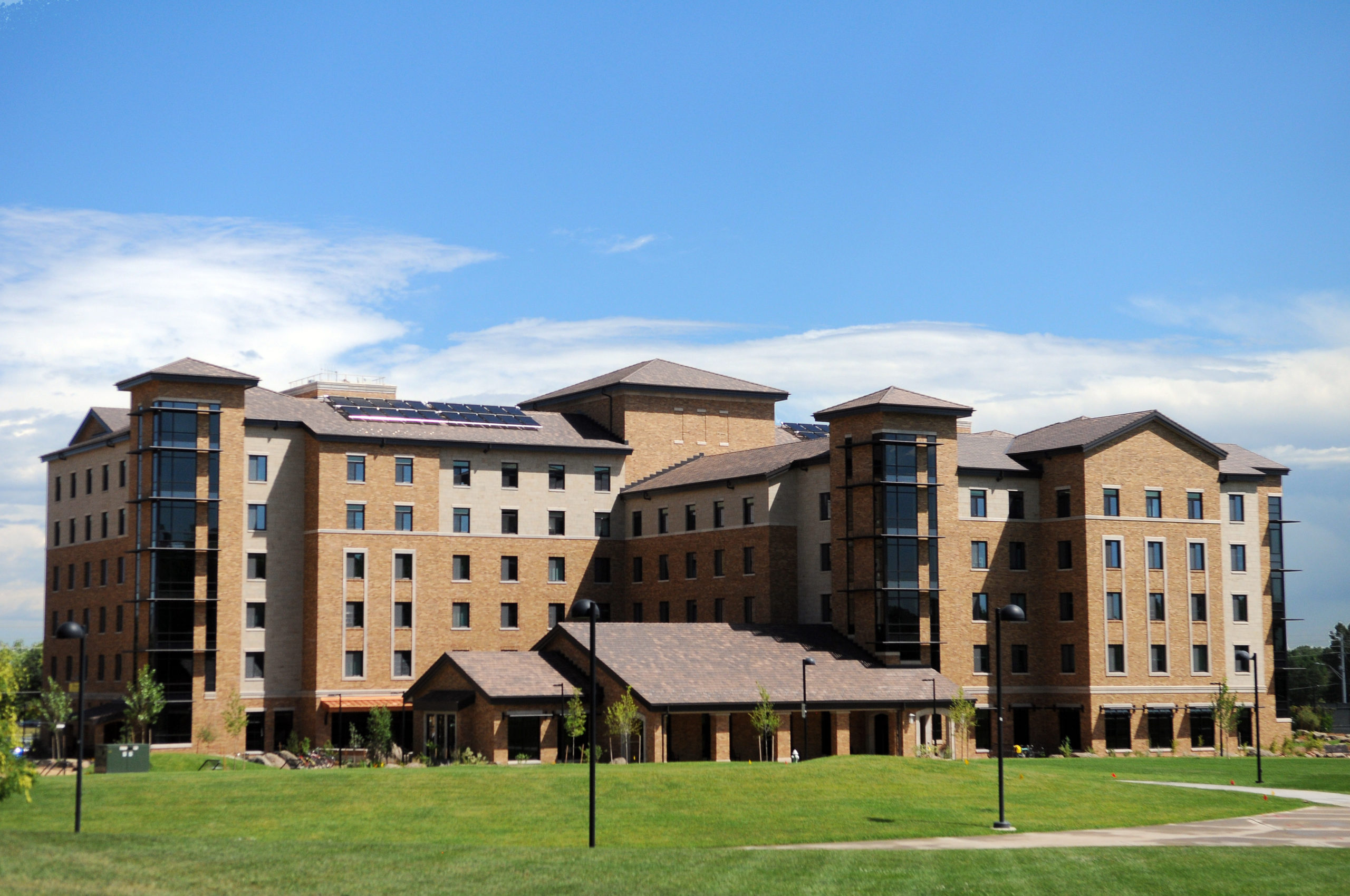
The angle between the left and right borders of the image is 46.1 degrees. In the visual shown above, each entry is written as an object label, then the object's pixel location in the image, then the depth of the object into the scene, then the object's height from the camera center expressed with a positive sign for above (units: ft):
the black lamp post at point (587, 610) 118.83 +0.39
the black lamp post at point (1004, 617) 134.93 -0.43
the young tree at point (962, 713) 229.66 -14.39
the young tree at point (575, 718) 223.92 -14.58
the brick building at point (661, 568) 243.81 +7.68
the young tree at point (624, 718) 214.48 -14.19
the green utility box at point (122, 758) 186.29 -16.61
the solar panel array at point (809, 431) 330.75 +38.37
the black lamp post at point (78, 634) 122.31 -1.28
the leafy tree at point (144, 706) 239.71 -13.38
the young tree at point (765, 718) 219.00 -14.30
